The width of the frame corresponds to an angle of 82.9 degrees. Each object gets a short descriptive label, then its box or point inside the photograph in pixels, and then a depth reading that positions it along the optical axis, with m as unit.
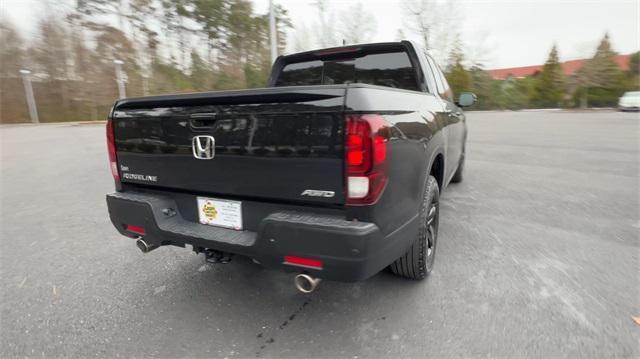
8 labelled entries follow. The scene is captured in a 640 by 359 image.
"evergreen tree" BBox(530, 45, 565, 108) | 44.31
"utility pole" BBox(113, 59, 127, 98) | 26.91
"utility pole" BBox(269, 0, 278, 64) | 12.84
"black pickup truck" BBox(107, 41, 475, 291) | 1.77
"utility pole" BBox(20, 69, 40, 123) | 26.59
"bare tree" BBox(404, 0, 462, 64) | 41.38
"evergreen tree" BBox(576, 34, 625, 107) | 37.75
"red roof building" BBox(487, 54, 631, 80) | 40.24
